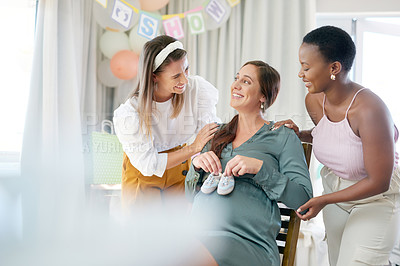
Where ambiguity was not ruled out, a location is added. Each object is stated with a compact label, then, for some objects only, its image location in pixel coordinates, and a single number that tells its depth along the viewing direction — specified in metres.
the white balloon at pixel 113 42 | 3.03
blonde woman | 1.59
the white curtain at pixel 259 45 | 3.20
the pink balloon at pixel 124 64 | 2.92
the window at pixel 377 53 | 3.18
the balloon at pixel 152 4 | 3.04
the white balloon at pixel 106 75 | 3.08
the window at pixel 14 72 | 2.61
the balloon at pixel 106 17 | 2.82
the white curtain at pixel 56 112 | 2.44
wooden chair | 1.28
